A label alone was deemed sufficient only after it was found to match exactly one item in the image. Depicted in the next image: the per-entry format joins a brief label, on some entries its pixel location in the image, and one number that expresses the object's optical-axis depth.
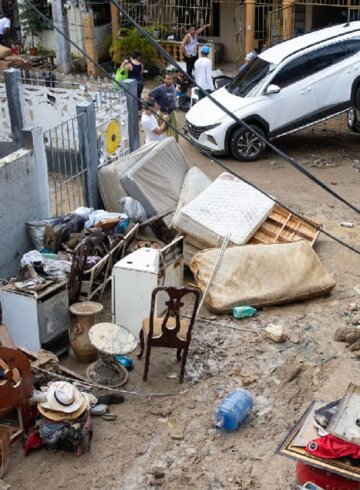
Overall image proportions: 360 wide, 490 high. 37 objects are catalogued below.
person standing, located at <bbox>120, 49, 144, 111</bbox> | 16.23
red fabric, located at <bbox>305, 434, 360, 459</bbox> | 5.56
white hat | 6.64
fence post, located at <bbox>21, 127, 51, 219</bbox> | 9.75
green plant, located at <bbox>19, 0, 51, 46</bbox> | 21.83
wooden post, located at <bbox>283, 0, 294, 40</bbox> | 19.06
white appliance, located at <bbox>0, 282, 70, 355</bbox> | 7.95
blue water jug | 6.96
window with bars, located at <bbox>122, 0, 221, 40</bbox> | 21.67
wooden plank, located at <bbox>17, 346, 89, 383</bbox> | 7.51
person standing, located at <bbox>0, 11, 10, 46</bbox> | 21.59
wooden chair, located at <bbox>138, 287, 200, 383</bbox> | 7.57
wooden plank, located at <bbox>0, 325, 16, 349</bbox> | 7.28
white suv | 14.04
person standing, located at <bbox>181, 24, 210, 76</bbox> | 18.50
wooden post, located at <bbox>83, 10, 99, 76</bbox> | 21.11
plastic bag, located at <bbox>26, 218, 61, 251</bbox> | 9.71
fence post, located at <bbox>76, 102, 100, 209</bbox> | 10.77
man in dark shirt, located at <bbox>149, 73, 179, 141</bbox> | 13.65
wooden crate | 10.30
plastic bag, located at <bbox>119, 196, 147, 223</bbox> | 10.48
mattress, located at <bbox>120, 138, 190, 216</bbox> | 10.78
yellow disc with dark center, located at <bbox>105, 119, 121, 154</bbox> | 11.74
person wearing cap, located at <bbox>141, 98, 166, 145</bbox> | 12.34
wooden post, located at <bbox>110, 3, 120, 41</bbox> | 21.30
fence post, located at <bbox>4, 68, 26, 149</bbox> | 13.12
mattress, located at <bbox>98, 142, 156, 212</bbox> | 10.98
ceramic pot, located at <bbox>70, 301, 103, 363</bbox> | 8.13
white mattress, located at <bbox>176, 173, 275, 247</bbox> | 9.92
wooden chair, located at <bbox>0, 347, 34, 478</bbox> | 6.57
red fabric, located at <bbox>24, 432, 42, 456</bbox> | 6.73
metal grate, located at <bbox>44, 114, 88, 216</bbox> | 10.84
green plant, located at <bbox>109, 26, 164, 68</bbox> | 20.22
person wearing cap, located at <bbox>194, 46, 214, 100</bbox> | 16.17
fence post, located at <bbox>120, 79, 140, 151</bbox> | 12.22
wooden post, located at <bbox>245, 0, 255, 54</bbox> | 19.30
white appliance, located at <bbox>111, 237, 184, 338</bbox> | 8.44
